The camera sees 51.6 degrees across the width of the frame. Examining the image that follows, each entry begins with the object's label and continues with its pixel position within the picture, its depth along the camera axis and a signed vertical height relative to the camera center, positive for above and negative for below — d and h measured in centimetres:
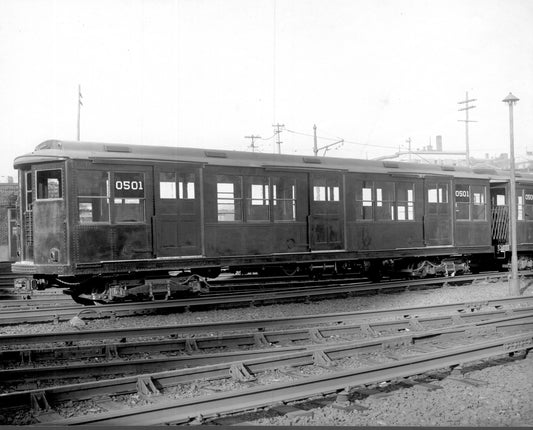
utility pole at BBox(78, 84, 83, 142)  3462 +798
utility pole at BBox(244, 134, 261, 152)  5000 +778
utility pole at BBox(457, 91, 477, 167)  4662 +955
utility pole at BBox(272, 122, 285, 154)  4486 +751
